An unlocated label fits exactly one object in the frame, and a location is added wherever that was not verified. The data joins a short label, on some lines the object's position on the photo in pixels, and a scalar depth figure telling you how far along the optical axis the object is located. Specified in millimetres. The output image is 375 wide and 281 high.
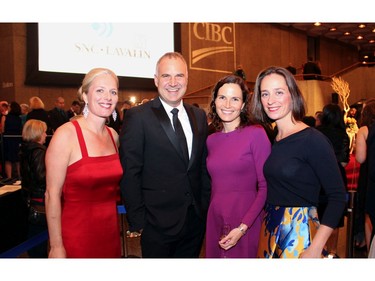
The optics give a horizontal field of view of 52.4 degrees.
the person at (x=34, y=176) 3188
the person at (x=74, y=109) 8609
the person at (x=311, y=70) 14355
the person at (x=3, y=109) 8219
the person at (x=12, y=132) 7508
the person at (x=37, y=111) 7047
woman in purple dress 2281
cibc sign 14102
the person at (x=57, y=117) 7789
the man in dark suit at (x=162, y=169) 2371
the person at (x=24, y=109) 8827
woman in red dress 2150
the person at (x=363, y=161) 3834
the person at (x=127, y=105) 8209
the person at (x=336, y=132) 4379
